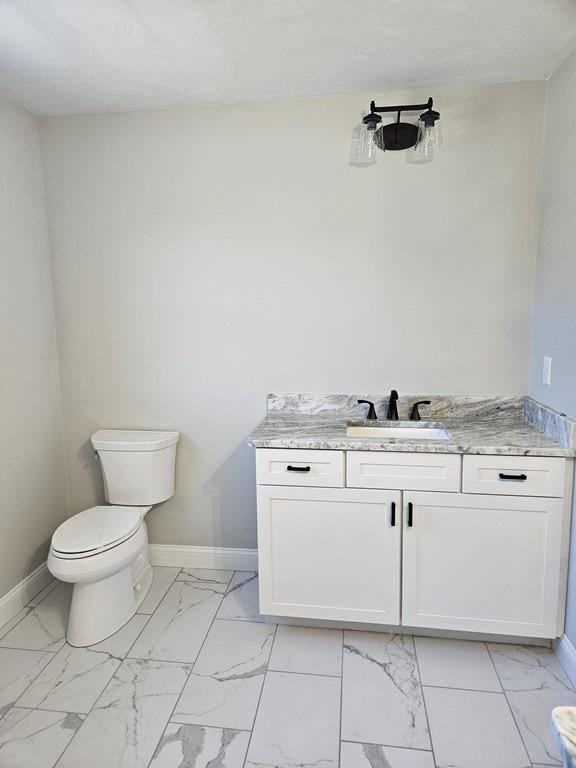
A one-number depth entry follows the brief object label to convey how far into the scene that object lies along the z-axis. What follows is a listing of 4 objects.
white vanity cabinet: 1.90
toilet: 2.04
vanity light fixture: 2.08
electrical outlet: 2.09
